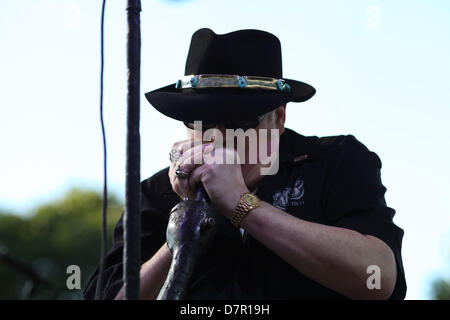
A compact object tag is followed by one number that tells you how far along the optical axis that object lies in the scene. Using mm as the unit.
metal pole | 4246
